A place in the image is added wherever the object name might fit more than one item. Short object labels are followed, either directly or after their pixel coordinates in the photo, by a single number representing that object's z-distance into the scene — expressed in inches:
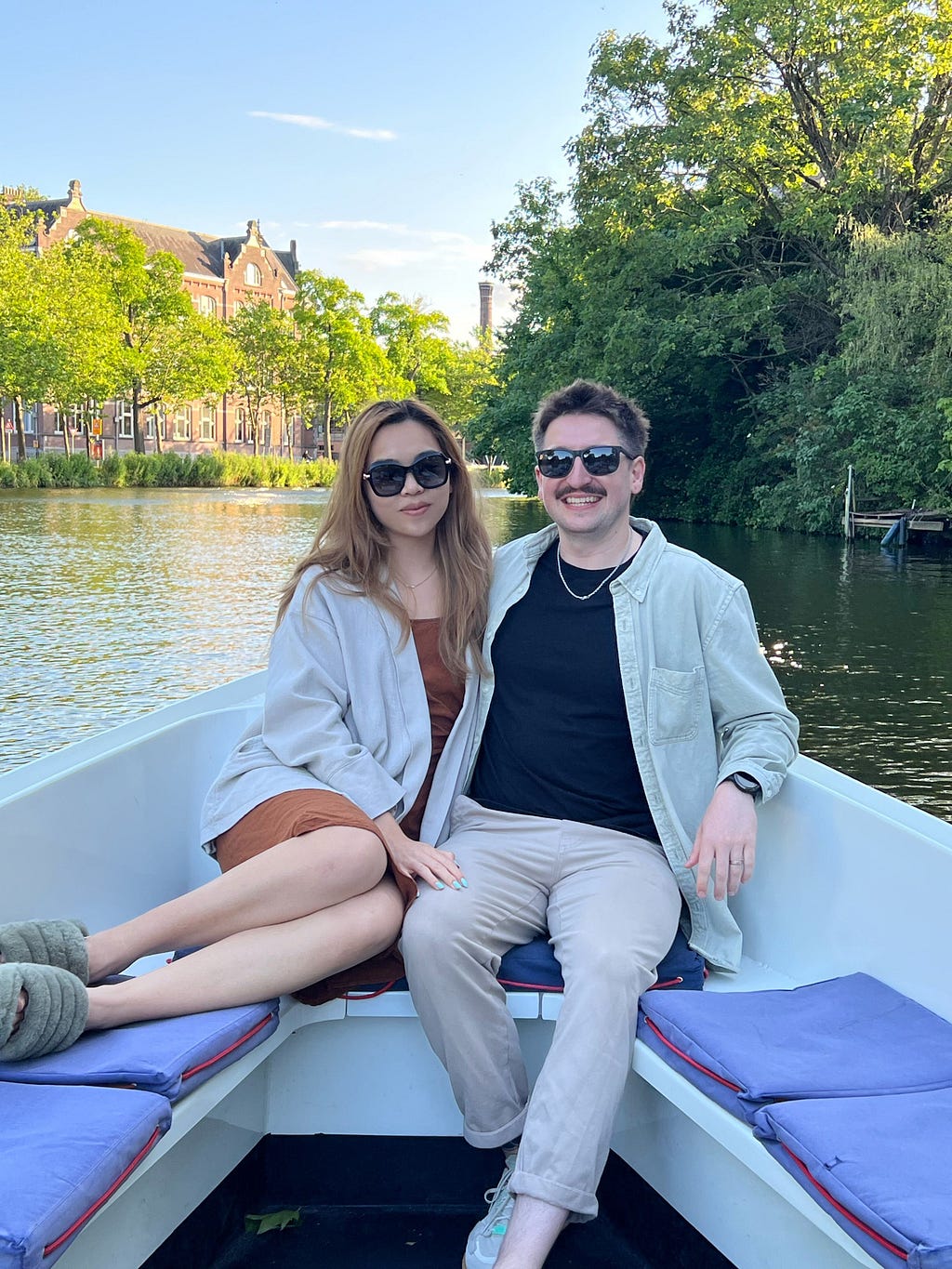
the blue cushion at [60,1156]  46.1
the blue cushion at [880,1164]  47.2
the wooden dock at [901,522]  740.0
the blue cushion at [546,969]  74.9
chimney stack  4067.4
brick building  1820.9
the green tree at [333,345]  1743.4
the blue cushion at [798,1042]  60.1
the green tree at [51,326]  1128.8
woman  66.6
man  70.6
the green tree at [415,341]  1983.3
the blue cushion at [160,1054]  58.3
